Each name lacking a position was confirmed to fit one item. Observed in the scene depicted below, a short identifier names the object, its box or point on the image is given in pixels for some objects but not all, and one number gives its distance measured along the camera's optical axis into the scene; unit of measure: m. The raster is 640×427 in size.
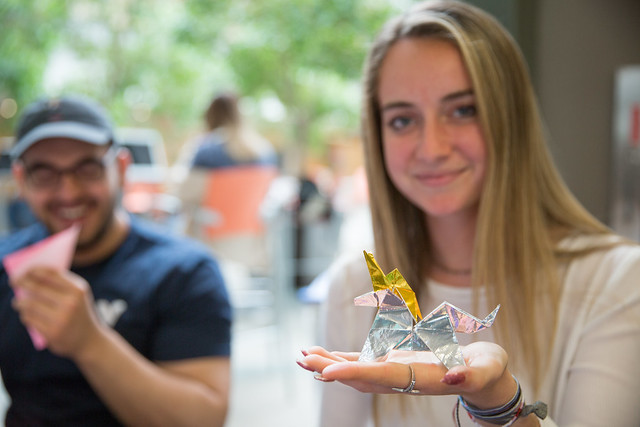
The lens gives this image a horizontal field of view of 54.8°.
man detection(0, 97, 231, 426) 0.95
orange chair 3.03
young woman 0.75
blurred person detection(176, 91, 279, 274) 3.04
